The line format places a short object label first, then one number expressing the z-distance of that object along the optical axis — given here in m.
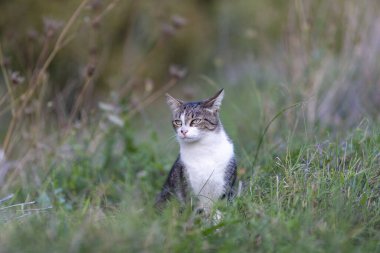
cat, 8.31
